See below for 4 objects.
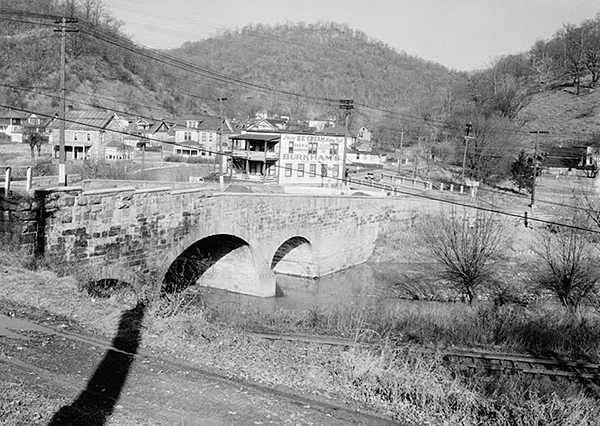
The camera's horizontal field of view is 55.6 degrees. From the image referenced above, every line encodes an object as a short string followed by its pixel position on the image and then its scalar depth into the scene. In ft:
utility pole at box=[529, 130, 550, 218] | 136.11
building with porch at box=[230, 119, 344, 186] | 152.15
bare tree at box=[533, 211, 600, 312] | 84.43
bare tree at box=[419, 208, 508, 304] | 87.40
